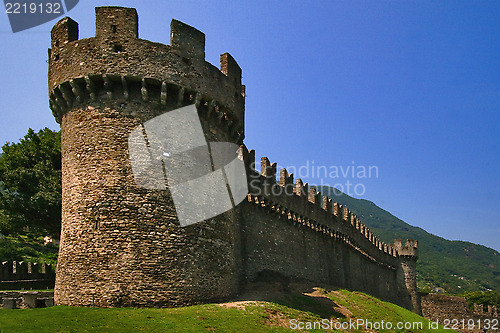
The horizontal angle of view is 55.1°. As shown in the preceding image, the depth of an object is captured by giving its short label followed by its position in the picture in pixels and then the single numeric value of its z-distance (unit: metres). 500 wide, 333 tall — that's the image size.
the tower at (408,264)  57.25
